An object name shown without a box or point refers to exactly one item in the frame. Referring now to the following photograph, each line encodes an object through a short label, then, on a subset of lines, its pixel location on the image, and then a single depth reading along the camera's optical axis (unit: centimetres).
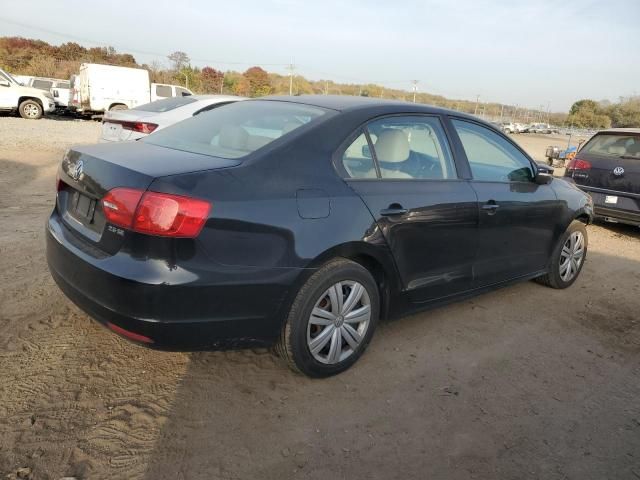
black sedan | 239
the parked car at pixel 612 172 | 707
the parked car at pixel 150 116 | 735
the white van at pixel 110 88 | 2136
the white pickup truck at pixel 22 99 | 1886
